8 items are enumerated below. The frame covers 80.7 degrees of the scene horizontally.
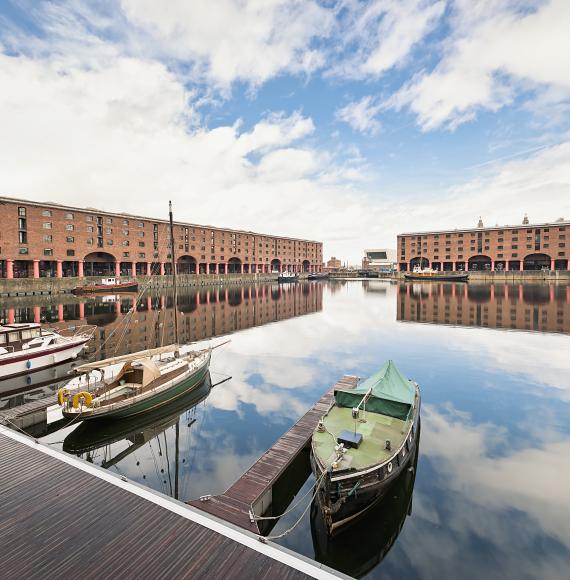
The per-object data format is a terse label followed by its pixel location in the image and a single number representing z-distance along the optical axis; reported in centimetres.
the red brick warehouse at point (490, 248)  12600
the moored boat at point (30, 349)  2300
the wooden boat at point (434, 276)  13315
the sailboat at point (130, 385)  1546
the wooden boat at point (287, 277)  14708
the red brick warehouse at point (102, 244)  7962
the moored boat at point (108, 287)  8125
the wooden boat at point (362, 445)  956
